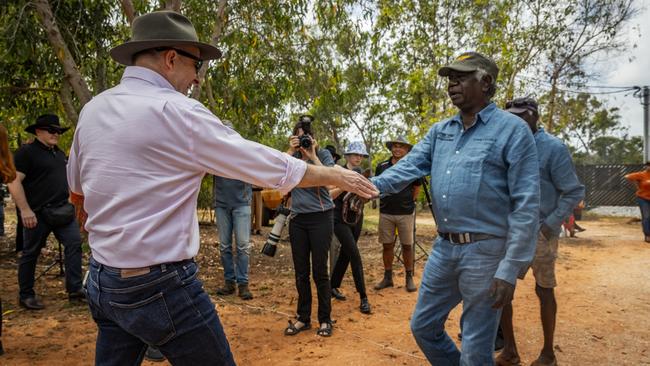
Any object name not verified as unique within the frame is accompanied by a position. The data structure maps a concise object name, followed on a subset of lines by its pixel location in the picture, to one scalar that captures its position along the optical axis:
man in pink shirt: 1.85
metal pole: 20.00
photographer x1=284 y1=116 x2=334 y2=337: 4.92
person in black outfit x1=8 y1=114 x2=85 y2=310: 5.42
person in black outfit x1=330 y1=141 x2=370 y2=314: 5.81
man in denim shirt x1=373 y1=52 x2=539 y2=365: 2.68
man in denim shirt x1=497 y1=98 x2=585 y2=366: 3.90
